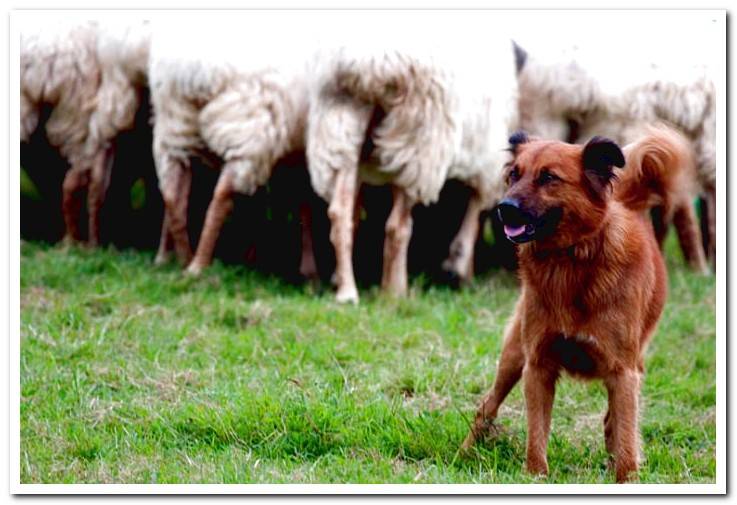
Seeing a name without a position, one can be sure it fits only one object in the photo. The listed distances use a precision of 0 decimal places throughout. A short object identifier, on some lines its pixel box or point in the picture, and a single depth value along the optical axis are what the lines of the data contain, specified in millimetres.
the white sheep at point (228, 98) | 18828
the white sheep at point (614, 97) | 20547
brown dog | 10734
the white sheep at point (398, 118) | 17484
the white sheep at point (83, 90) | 20703
